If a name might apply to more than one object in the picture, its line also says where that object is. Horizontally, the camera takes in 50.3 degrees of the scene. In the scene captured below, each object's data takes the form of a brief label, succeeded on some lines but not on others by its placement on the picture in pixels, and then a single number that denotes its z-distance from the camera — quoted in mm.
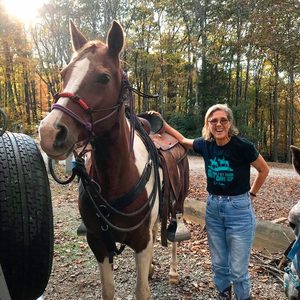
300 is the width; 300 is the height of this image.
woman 2912
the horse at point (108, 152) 2014
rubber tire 1965
